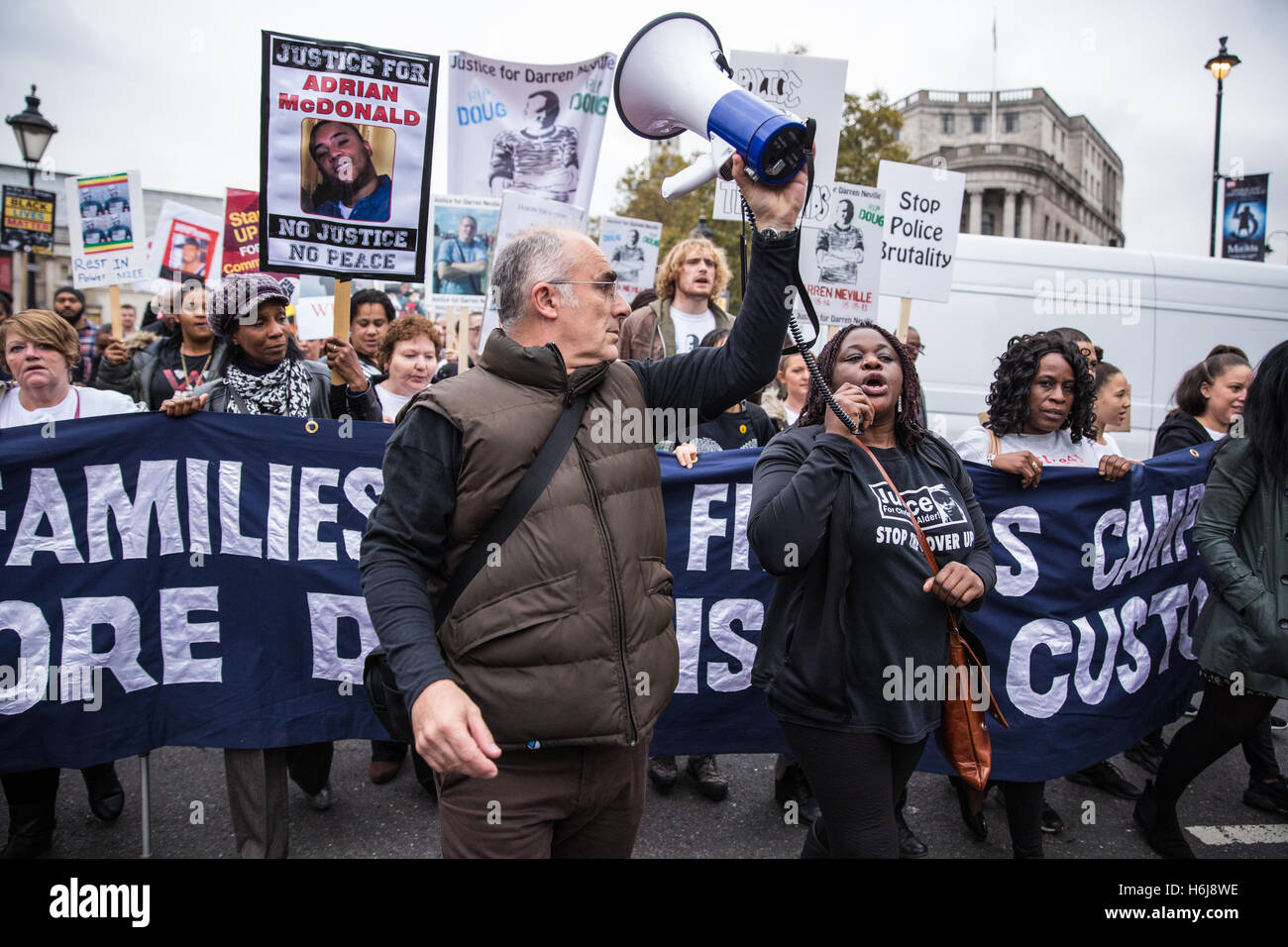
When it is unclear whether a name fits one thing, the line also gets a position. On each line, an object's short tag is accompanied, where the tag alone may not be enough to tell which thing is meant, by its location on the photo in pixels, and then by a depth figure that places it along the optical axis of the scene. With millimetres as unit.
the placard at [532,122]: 5441
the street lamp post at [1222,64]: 13312
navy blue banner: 3070
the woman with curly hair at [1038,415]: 3348
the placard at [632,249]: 8047
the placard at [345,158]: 3416
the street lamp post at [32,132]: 9234
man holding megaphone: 1731
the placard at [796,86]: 4945
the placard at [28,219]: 9789
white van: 8219
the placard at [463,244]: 6250
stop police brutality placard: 5480
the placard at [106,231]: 6008
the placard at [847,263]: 5297
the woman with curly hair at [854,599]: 2314
